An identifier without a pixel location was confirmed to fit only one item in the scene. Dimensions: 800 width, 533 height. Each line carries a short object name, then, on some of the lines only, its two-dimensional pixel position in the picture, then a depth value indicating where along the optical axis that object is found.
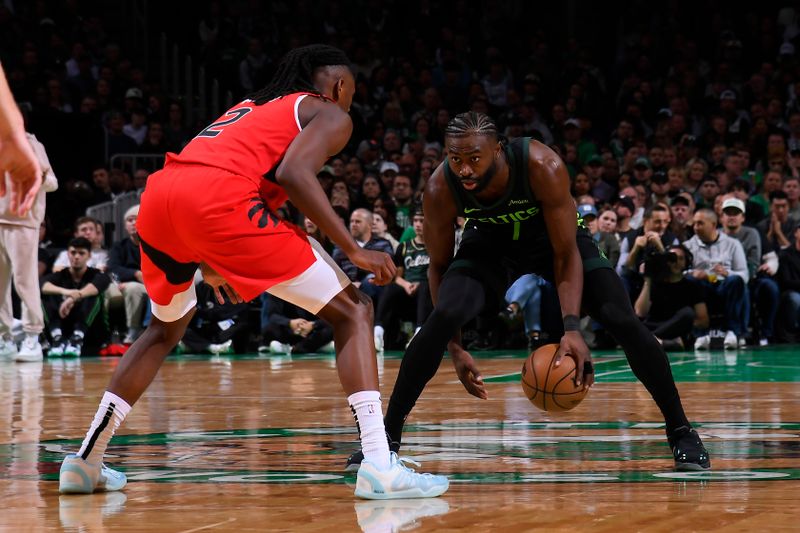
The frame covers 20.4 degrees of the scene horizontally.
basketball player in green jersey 8.10
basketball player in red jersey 7.02
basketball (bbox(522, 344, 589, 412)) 7.99
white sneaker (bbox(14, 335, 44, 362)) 18.67
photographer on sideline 19.88
